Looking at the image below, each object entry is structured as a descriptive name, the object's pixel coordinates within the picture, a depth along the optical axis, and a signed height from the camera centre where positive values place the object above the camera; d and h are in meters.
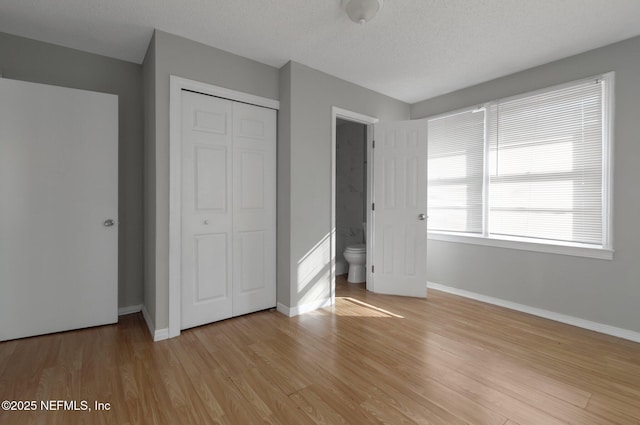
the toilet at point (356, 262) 4.30 -0.77
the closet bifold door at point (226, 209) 2.67 -0.02
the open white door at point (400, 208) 3.66 +0.00
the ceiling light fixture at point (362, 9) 2.05 +1.36
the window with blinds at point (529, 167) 2.81 +0.45
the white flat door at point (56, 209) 2.40 -0.02
